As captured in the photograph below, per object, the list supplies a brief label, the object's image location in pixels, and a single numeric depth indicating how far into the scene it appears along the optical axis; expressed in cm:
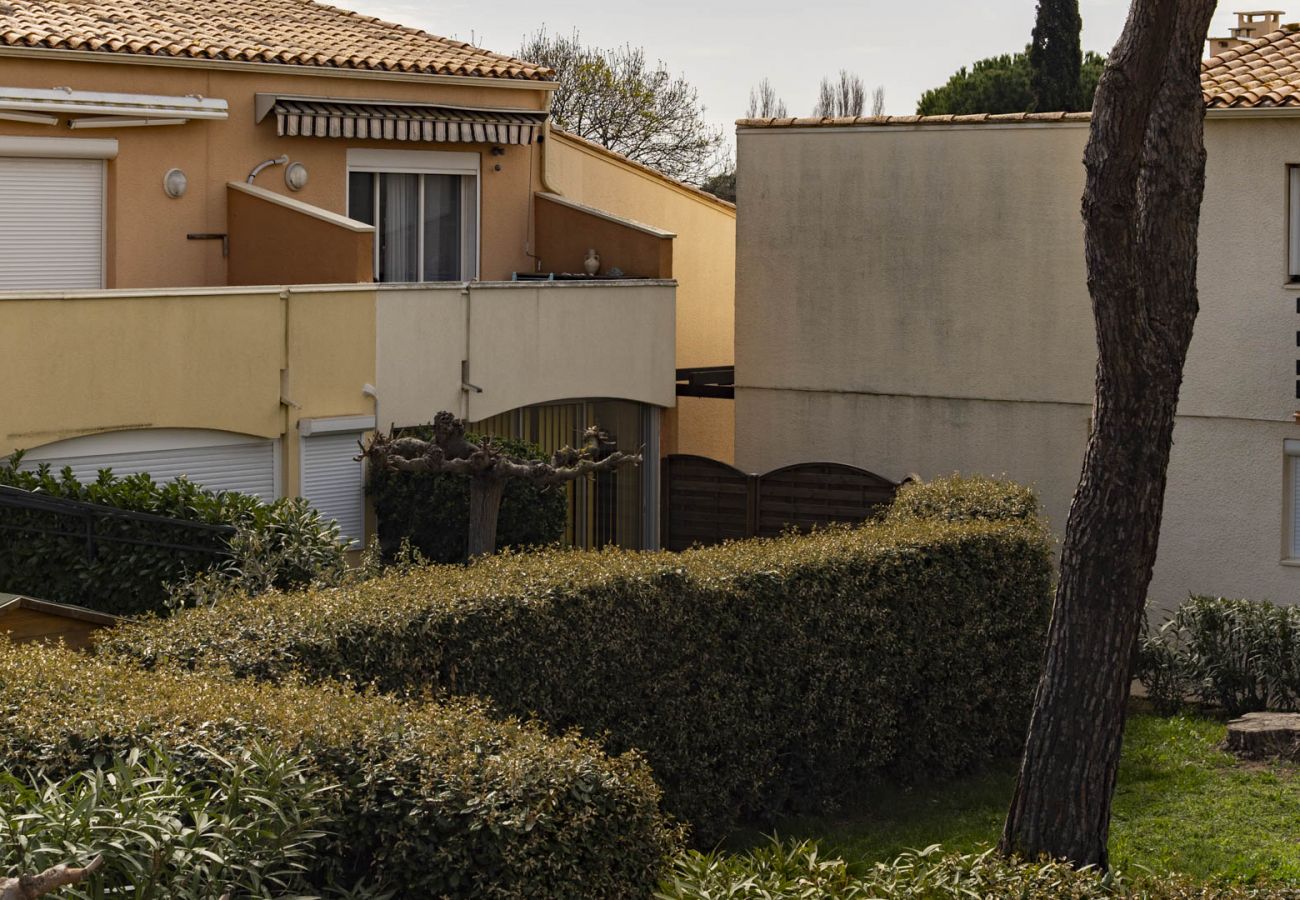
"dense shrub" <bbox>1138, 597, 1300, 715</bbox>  1591
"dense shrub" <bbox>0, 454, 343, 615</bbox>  1426
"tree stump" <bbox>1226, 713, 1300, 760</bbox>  1400
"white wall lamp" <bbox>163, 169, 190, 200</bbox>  2003
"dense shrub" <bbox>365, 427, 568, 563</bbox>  1784
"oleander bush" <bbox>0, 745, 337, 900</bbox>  550
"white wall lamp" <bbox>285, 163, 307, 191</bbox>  2106
